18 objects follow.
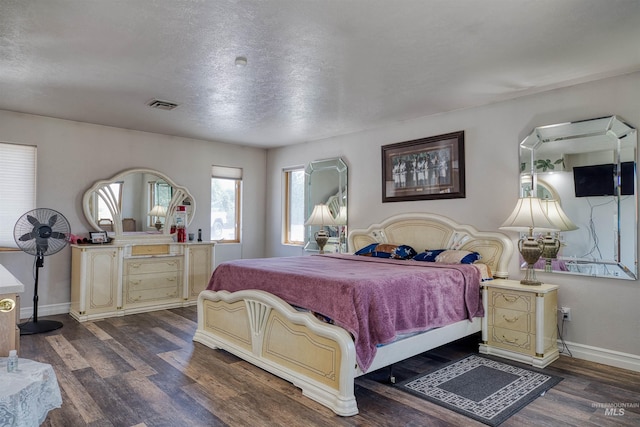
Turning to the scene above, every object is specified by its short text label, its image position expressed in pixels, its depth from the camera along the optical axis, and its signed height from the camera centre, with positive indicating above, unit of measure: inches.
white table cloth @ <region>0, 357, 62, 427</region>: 50.4 -23.7
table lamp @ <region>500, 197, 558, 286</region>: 134.3 -1.6
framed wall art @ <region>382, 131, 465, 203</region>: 172.1 +23.9
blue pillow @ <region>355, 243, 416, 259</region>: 171.2 -13.9
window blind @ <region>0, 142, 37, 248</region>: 178.4 +16.0
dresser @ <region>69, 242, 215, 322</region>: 183.0 -28.8
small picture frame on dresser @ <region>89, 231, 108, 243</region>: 193.2 -8.5
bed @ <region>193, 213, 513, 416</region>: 98.9 -34.7
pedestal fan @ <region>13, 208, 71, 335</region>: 162.1 -7.4
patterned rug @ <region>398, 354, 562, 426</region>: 98.3 -47.0
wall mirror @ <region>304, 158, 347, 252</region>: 219.8 +14.4
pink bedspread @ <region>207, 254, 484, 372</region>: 101.8 -20.9
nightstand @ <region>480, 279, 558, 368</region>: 128.3 -34.5
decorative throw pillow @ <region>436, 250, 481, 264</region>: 149.3 -14.2
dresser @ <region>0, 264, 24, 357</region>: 60.4 -14.8
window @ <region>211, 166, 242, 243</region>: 251.4 +10.9
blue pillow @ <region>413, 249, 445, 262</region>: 159.5 -14.5
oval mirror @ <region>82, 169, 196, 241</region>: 200.4 +8.4
